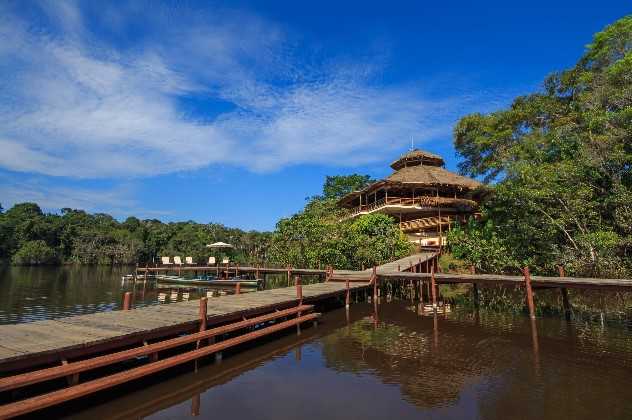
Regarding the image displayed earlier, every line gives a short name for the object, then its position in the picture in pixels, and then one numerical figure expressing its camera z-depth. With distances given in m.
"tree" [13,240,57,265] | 54.06
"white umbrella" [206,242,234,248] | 34.59
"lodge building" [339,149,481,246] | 31.86
